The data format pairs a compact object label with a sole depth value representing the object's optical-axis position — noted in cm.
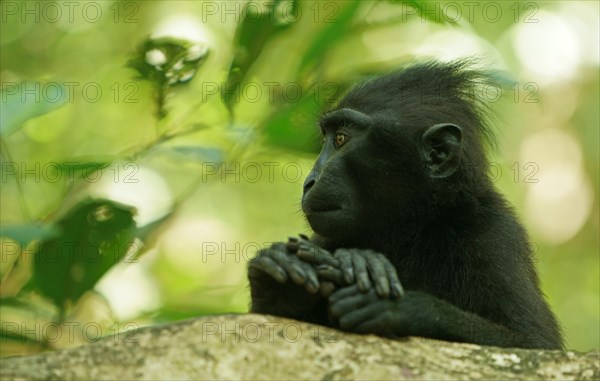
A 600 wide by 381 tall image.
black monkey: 795
